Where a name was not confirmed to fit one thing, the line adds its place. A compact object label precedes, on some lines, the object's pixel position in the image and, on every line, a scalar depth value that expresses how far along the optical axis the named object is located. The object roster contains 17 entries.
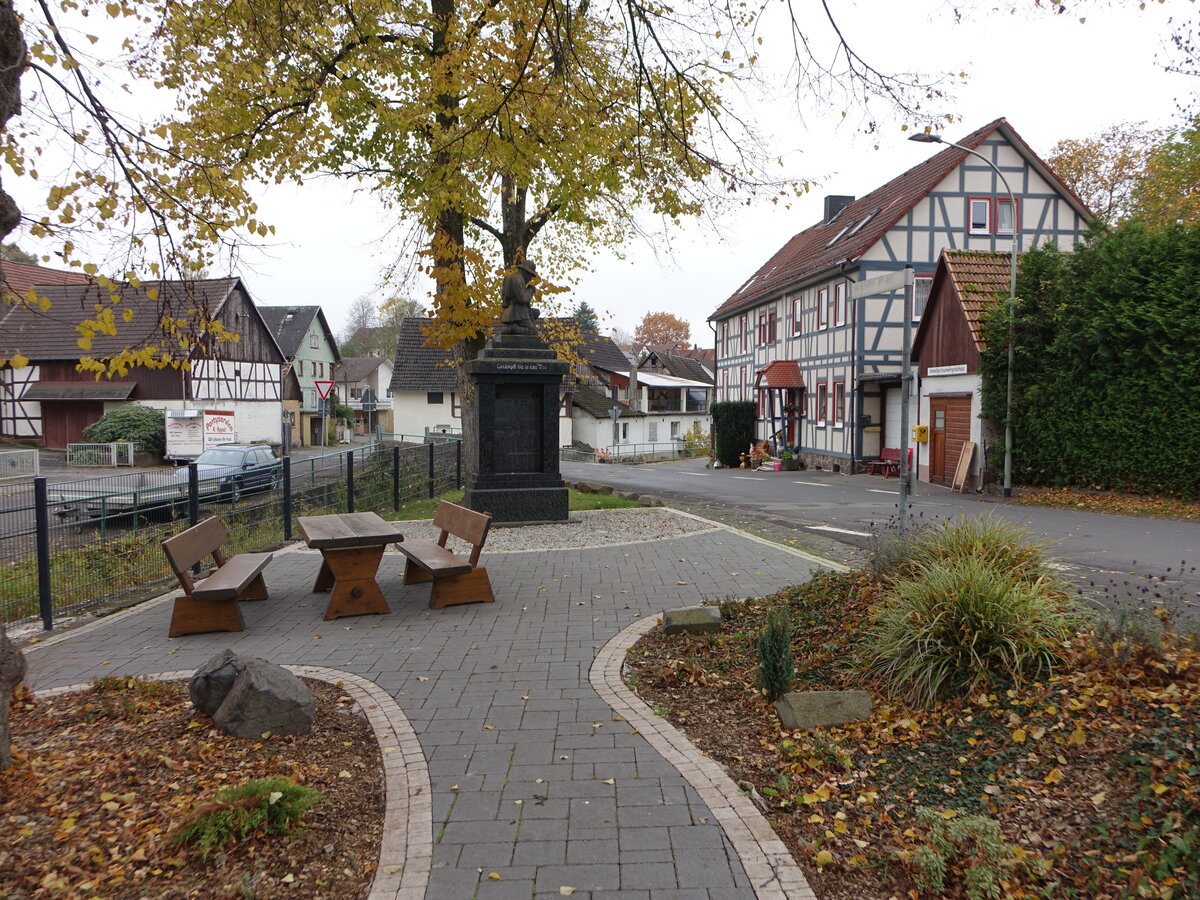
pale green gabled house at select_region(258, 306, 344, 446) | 54.78
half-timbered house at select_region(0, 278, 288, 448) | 35.83
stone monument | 12.60
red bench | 26.22
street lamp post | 18.44
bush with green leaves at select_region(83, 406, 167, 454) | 33.53
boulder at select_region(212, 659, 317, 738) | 4.48
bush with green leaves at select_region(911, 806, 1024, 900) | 3.07
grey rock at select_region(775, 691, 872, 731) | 4.58
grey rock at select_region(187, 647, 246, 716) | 4.64
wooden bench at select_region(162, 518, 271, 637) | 6.62
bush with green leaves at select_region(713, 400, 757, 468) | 35.03
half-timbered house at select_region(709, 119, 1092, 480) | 27.11
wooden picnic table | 7.18
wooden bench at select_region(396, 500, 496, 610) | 7.39
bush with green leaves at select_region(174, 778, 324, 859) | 3.31
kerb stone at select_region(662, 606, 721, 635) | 6.43
